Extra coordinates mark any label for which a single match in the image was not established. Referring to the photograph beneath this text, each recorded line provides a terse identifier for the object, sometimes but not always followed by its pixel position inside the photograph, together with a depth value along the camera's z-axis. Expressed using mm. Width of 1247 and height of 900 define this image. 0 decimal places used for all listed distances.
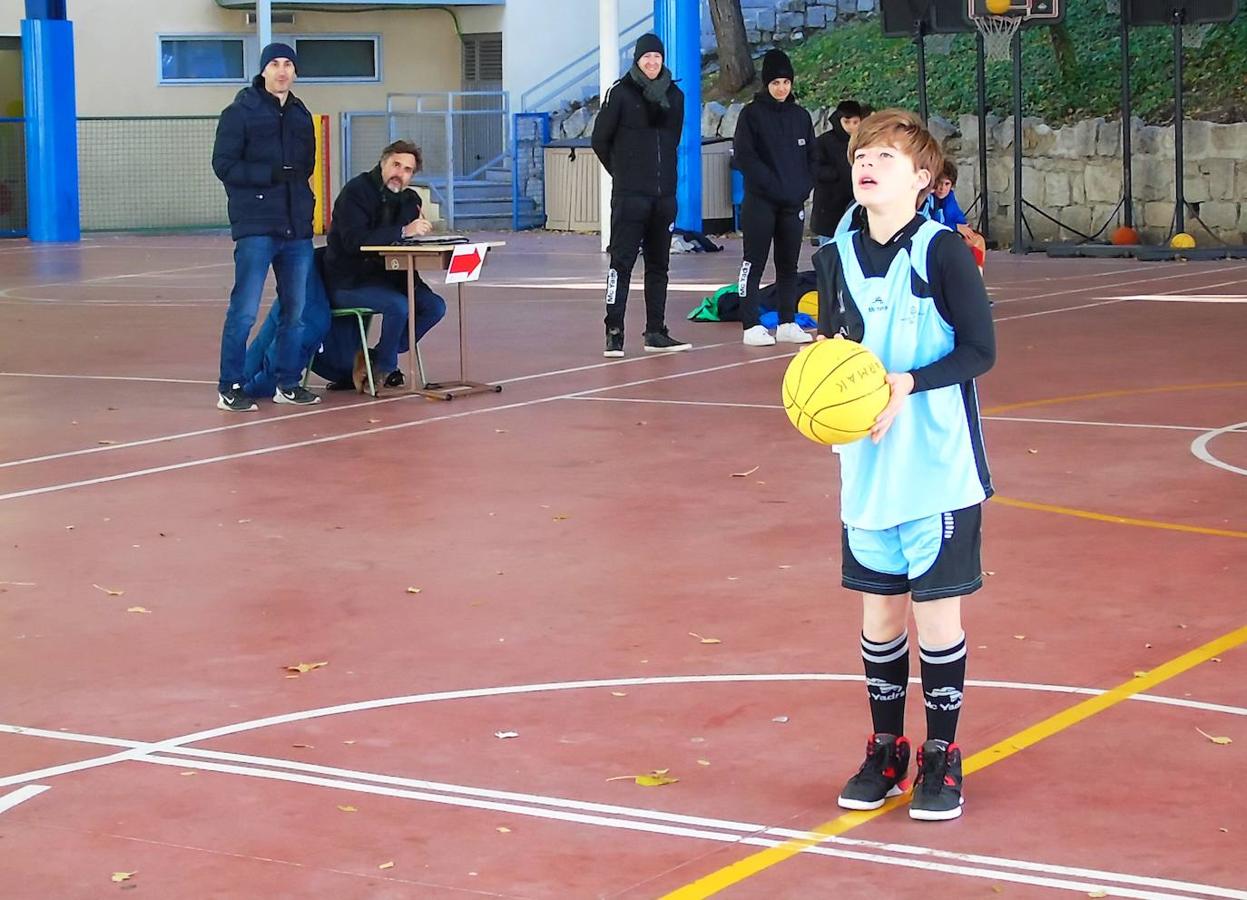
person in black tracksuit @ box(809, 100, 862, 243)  17281
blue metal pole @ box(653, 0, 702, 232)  25891
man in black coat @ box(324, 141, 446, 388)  11938
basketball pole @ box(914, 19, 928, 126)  24281
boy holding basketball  4695
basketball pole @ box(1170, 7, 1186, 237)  22891
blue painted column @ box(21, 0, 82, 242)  29266
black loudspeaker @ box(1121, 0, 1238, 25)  23156
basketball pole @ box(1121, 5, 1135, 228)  23656
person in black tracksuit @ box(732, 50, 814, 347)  14383
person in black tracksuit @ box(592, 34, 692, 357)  13523
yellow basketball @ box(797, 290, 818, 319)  15508
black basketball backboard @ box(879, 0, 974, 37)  24984
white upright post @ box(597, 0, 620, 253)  25000
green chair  12133
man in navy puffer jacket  11391
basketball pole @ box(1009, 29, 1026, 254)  24266
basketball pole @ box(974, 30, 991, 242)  24766
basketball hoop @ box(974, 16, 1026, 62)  24156
